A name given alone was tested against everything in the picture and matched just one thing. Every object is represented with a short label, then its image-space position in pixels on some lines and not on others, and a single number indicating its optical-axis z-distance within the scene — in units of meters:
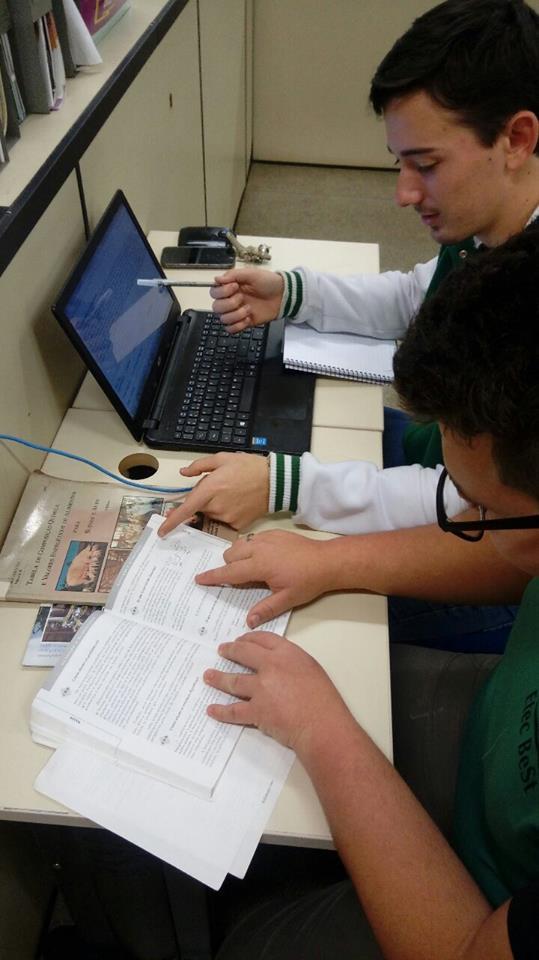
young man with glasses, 0.53
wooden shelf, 0.84
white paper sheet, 0.62
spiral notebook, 1.14
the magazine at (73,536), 0.82
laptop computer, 0.97
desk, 0.65
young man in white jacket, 0.91
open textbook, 0.64
